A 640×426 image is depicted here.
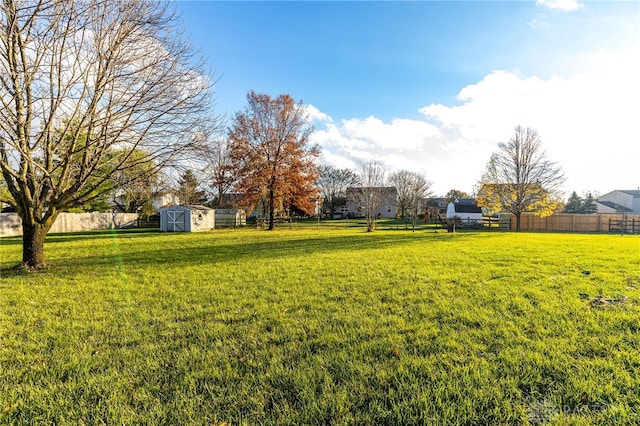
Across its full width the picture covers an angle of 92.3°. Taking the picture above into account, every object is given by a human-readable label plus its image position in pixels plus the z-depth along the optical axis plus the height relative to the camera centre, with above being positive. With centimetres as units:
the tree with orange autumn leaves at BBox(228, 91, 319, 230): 2598 +521
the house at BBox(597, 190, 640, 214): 5014 +176
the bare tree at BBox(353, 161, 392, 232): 2475 +175
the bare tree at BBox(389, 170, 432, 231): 5231 +440
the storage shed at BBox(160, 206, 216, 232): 2525 -43
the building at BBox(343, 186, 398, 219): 5539 +112
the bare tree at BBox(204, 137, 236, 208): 2586 +331
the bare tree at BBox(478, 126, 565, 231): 2450 +233
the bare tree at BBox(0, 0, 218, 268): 610 +264
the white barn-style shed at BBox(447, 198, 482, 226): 4716 +48
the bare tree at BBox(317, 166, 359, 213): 5809 +610
